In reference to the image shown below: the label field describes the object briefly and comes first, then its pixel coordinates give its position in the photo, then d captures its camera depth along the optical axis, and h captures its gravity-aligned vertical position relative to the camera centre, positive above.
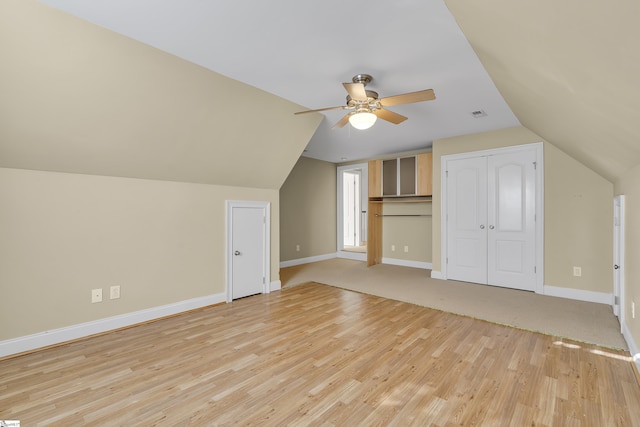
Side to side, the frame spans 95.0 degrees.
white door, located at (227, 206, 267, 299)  4.17 -0.53
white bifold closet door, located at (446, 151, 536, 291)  4.46 -0.08
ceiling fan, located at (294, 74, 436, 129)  2.50 +1.04
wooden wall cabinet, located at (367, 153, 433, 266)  5.77 +0.65
